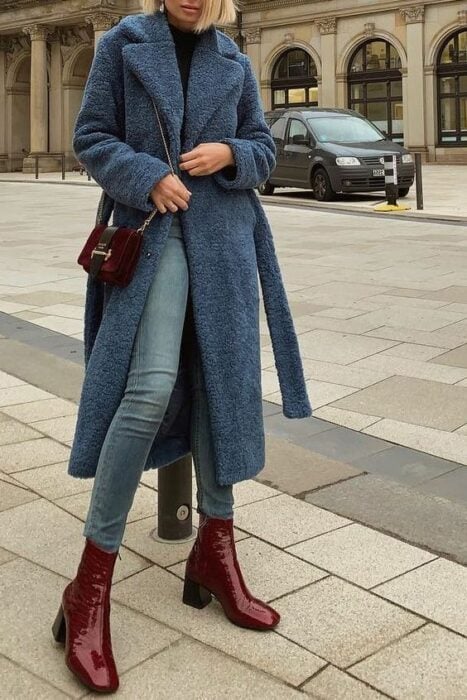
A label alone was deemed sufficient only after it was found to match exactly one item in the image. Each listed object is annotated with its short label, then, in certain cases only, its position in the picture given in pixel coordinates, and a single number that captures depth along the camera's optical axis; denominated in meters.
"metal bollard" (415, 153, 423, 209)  15.64
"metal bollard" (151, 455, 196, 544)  2.85
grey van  17.55
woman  2.30
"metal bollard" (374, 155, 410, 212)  15.50
